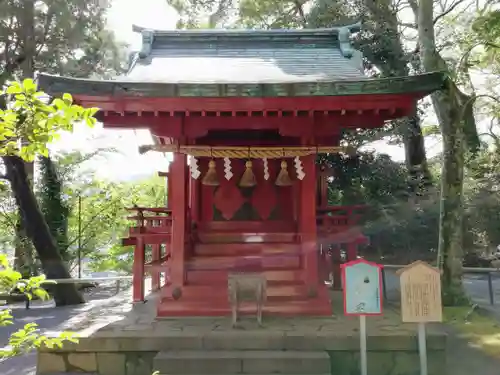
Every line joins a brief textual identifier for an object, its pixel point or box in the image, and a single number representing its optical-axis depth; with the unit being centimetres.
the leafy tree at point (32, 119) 220
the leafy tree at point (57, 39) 1223
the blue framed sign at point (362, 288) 460
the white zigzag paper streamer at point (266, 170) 684
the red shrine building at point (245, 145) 585
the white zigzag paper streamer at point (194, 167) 664
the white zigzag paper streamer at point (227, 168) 678
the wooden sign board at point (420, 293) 455
